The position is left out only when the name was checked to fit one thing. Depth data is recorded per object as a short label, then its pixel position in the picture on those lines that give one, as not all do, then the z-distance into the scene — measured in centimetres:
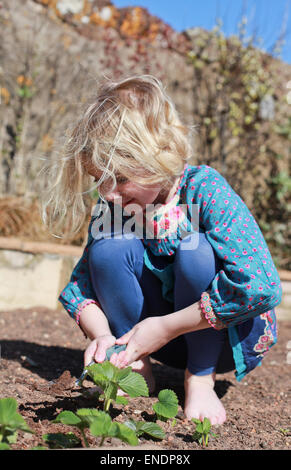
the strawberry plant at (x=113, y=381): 106
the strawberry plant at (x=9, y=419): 88
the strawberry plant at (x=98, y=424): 92
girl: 133
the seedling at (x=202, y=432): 112
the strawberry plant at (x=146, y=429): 109
